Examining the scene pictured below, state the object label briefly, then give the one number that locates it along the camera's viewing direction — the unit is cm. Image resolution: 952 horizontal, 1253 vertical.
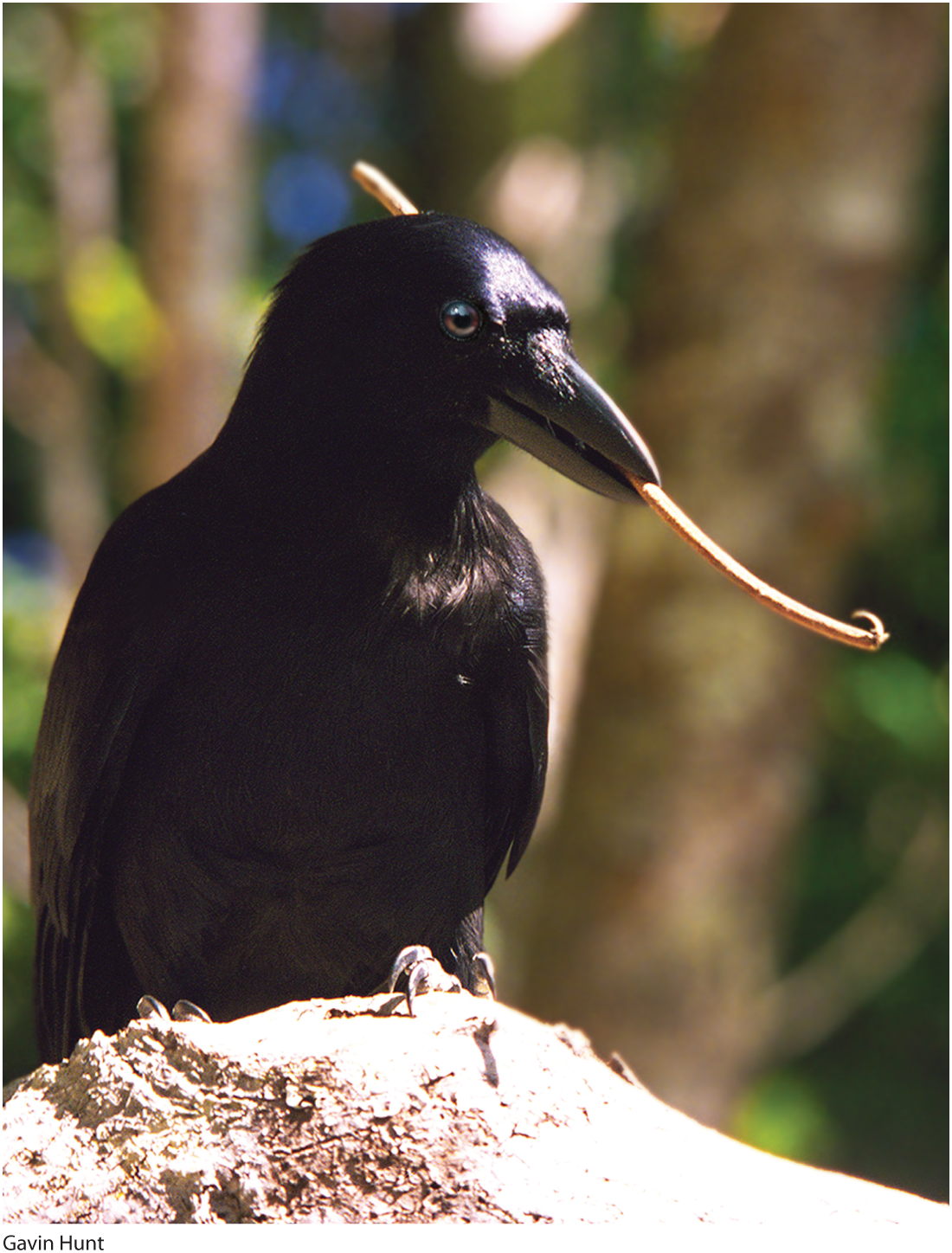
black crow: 416
